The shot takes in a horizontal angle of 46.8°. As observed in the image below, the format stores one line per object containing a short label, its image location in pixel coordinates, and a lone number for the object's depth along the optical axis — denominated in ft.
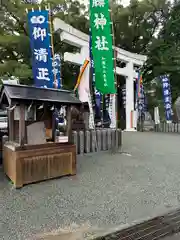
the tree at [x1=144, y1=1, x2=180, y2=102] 43.88
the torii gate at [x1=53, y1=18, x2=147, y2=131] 29.81
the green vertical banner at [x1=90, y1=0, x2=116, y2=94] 20.93
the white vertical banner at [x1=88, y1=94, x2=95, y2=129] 26.41
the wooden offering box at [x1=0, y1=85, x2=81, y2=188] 11.49
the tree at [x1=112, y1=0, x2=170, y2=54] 42.88
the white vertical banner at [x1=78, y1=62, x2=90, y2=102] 27.04
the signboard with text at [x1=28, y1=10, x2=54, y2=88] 19.86
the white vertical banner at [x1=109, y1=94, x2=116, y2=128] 36.22
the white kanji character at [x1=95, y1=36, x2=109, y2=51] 21.35
